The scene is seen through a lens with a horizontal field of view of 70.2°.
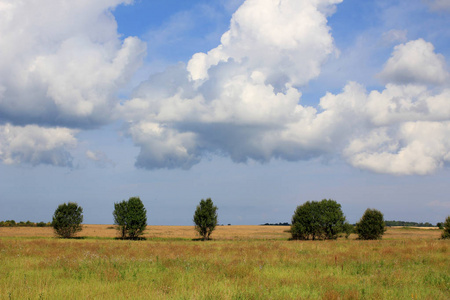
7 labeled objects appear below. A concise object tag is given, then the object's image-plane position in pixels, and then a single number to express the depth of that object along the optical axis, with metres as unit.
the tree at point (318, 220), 65.69
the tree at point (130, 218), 67.75
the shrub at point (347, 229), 66.12
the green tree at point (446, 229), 60.03
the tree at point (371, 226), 64.25
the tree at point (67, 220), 67.81
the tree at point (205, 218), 69.44
